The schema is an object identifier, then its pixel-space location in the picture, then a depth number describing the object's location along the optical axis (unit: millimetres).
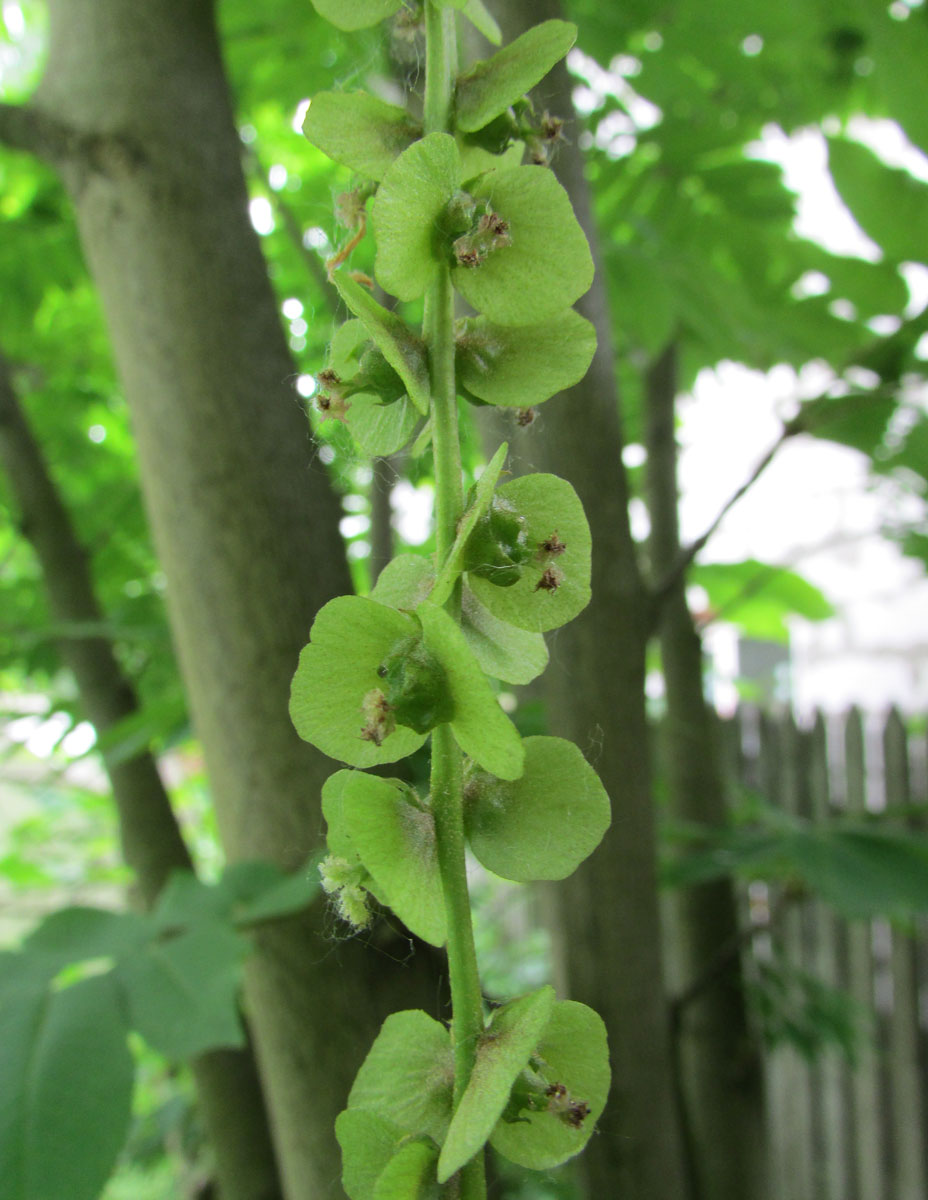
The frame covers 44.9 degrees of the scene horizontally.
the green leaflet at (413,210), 96
